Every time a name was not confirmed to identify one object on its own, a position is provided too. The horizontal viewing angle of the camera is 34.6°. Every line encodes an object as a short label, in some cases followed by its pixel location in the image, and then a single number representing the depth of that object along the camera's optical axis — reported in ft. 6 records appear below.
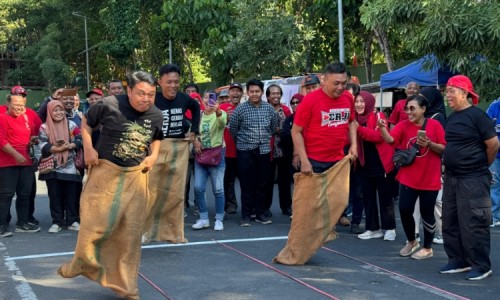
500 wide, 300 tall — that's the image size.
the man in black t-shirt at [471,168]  24.16
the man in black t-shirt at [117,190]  21.50
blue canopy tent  46.78
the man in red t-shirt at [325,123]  26.27
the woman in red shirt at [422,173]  26.61
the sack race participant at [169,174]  28.68
